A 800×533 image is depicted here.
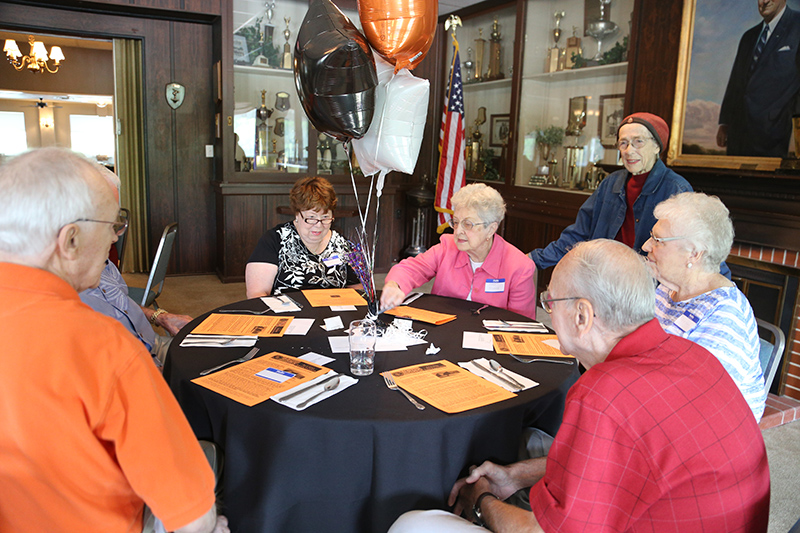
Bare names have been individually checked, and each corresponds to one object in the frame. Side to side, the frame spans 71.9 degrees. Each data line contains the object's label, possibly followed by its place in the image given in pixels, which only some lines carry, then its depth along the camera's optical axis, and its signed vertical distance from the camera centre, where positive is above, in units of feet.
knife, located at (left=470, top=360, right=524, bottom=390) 5.06 -1.81
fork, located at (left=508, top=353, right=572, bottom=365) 5.68 -1.80
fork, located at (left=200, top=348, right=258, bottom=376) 5.18 -1.81
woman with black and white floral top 8.46 -1.19
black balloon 6.09 +1.17
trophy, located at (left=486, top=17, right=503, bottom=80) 17.93 +4.10
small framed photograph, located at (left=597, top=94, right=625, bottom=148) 14.34 +1.82
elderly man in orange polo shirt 2.81 -1.15
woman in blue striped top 5.12 -0.97
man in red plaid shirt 3.15 -1.42
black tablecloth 4.34 -2.21
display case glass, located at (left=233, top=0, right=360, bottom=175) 17.28 +2.37
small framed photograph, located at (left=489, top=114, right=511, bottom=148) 17.95 +1.72
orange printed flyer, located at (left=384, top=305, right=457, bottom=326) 6.92 -1.73
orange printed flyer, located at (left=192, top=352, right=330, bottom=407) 4.67 -1.82
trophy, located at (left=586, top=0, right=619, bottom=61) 14.34 +4.09
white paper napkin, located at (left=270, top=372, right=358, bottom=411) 4.50 -1.83
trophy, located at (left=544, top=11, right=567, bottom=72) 15.85 +3.77
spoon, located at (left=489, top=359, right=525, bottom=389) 5.37 -1.79
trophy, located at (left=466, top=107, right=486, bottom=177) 19.03 +1.16
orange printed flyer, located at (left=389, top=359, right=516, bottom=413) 4.66 -1.83
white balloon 6.68 +0.75
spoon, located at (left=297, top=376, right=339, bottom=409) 4.78 -1.80
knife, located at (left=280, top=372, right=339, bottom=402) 4.60 -1.82
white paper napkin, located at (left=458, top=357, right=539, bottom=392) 5.07 -1.82
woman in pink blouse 7.85 -1.23
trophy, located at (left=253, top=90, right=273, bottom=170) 17.89 +1.24
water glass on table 5.19 -1.60
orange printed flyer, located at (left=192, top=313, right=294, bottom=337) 6.27 -1.76
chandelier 22.93 +4.55
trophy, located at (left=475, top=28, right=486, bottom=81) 18.53 +4.25
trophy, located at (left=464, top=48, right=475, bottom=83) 19.31 +4.04
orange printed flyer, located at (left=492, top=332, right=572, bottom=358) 5.96 -1.77
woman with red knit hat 8.79 +0.00
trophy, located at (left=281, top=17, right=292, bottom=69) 17.88 +3.88
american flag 17.33 +1.03
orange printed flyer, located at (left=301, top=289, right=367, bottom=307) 7.64 -1.70
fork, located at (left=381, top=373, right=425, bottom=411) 4.57 -1.82
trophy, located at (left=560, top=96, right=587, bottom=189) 15.66 +1.01
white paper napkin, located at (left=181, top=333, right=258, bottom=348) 5.82 -1.79
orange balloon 6.14 +1.73
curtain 17.69 +0.39
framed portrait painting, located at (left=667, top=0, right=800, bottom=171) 9.89 +1.98
